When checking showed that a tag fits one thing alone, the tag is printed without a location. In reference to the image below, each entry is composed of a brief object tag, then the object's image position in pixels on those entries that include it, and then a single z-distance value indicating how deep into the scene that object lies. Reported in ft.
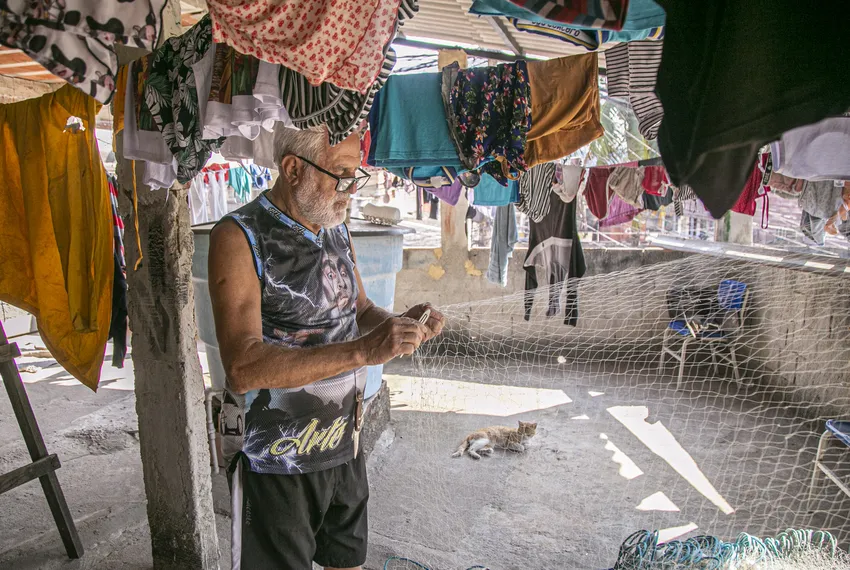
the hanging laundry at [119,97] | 6.56
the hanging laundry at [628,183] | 16.44
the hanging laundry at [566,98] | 6.89
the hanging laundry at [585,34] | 5.61
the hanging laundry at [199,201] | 22.18
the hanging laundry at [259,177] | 23.62
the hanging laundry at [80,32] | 5.01
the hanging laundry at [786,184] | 15.38
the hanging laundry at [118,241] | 8.98
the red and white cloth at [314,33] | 4.67
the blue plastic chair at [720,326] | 18.79
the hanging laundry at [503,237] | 19.29
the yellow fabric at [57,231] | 7.66
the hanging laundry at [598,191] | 17.34
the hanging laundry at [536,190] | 14.05
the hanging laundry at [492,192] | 12.62
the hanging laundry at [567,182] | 15.92
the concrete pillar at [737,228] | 21.84
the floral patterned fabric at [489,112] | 7.11
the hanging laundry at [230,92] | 5.93
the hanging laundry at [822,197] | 14.89
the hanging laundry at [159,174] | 7.04
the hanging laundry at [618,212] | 18.98
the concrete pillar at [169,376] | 8.45
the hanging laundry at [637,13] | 5.23
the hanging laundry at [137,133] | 6.55
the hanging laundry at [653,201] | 17.31
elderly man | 5.30
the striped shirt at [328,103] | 5.61
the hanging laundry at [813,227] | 16.76
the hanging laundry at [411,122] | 7.39
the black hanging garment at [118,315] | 8.78
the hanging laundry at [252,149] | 8.36
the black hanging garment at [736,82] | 2.86
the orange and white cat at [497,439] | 15.40
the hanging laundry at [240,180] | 23.89
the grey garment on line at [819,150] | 7.41
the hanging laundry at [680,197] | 13.78
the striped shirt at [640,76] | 6.24
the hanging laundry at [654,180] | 16.01
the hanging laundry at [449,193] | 14.10
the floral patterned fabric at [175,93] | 6.16
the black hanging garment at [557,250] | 17.47
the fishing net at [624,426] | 11.73
